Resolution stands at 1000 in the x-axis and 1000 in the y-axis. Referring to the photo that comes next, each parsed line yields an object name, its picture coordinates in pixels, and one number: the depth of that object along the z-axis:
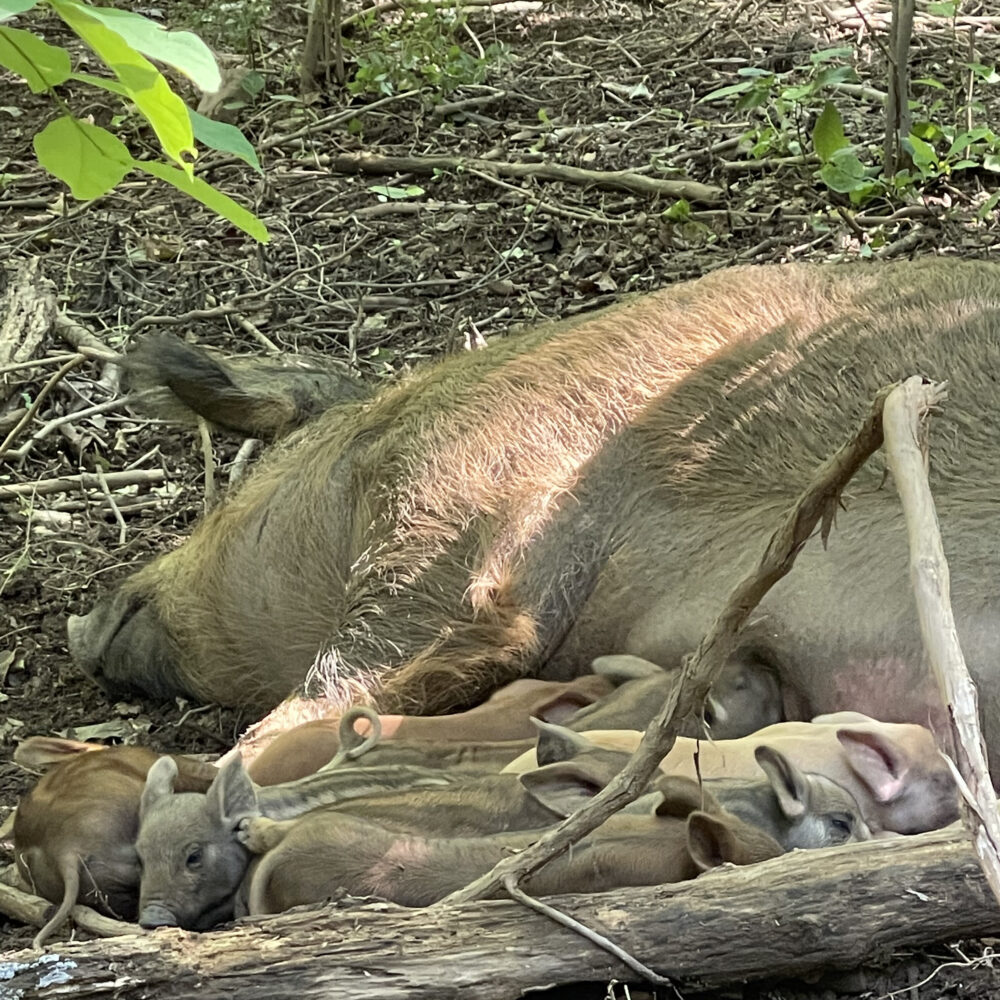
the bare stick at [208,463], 4.73
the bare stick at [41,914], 2.66
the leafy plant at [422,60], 7.60
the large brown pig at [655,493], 3.29
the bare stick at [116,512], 4.90
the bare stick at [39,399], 5.01
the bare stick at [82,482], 5.07
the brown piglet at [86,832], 2.92
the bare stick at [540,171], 6.21
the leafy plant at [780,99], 6.00
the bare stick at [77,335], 5.56
